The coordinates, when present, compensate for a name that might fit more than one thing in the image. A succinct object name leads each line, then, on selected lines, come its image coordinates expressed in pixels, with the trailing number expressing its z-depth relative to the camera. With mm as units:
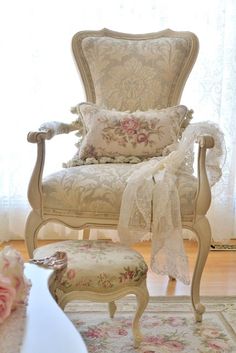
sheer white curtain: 2580
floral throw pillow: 2055
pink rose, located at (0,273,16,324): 849
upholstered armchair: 1790
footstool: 1421
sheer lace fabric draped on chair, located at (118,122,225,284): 1738
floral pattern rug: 1674
